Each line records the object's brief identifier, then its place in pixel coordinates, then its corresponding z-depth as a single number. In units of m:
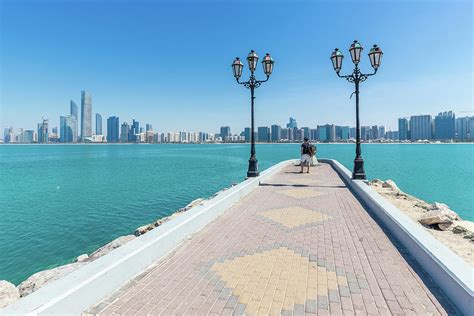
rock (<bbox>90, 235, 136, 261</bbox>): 8.46
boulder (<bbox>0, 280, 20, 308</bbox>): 4.89
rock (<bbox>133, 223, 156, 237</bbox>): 10.84
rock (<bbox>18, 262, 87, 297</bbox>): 5.88
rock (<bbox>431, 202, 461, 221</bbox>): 8.07
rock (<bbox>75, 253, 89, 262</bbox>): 8.49
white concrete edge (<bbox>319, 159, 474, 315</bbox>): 3.09
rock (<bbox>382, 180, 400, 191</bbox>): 14.57
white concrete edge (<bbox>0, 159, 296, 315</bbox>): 2.87
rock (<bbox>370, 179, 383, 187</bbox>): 14.52
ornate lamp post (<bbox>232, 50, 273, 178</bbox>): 12.29
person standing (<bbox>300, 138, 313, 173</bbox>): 16.33
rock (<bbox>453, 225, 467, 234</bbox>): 6.45
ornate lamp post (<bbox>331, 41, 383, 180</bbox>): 11.24
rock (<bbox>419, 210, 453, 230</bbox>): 6.67
